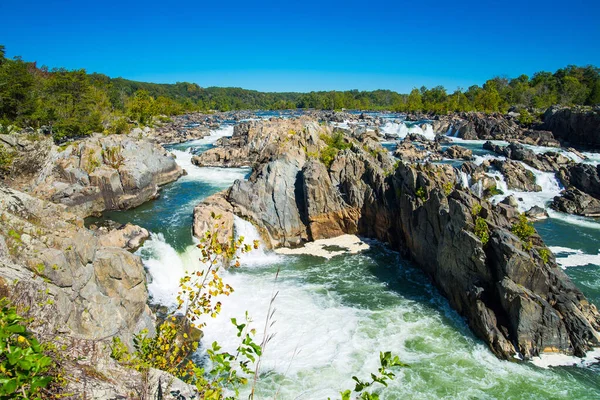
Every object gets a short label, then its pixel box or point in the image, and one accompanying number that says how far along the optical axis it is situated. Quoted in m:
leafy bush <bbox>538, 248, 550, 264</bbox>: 17.94
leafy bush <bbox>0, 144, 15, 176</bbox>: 22.98
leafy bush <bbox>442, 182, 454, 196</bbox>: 23.95
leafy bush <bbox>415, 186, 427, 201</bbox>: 23.88
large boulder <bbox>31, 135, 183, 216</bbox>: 28.05
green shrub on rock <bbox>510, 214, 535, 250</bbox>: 19.41
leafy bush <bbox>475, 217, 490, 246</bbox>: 17.97
